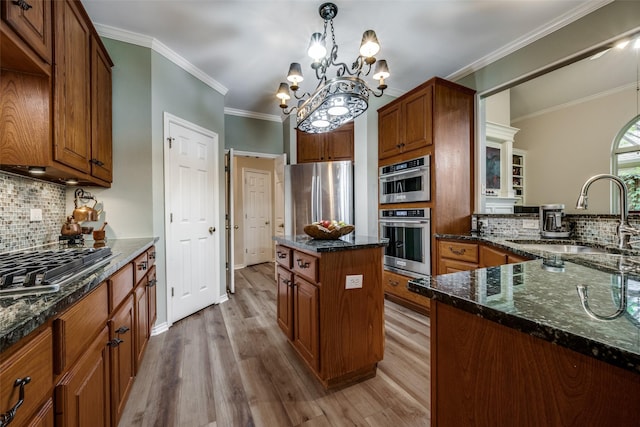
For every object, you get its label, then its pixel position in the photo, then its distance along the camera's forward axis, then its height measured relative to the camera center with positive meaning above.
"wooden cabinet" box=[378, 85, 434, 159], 2.67 +1.01
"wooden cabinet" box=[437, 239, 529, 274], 2.02 -0.39
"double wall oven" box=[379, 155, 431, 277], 2.71 -0.04
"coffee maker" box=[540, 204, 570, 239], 2.04 -0.10
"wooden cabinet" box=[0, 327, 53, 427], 0.53 -0.38
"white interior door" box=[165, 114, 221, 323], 2.59 -0.05
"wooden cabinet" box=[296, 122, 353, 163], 3.73 +1.00
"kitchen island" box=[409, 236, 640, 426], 0.44 -0.29
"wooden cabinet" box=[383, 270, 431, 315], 2.74 -0.94
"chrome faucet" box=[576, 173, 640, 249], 1.40 +0.02
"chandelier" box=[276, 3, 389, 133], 1.76 +0.87
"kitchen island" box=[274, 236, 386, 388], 1.62 -0.63
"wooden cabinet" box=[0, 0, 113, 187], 1.22 +0.61
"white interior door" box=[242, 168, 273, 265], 5.48 -0.04
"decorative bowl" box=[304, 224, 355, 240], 1.84 -0.14
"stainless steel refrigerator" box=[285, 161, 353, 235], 3.69 +0.29
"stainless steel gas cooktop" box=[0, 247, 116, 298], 0.79 -0.20
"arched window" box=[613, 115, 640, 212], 3.30 +0.77
